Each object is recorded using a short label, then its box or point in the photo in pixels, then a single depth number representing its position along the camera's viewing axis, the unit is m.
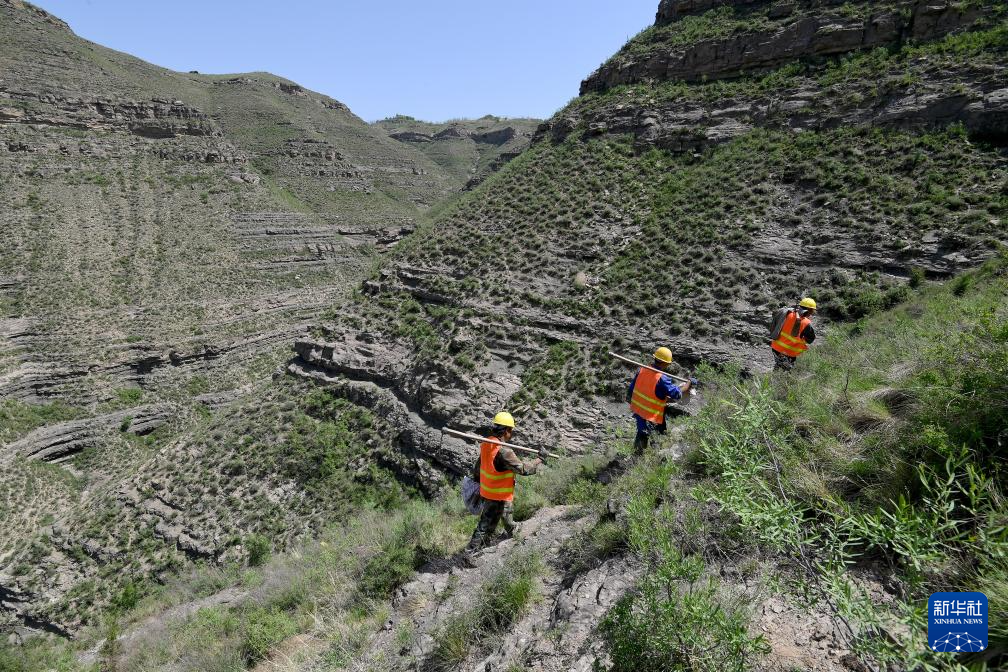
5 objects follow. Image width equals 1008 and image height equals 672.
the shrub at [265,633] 5.57
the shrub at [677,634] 2.35
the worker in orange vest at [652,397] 6.55
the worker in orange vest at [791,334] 8.61
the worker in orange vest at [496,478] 5.91
